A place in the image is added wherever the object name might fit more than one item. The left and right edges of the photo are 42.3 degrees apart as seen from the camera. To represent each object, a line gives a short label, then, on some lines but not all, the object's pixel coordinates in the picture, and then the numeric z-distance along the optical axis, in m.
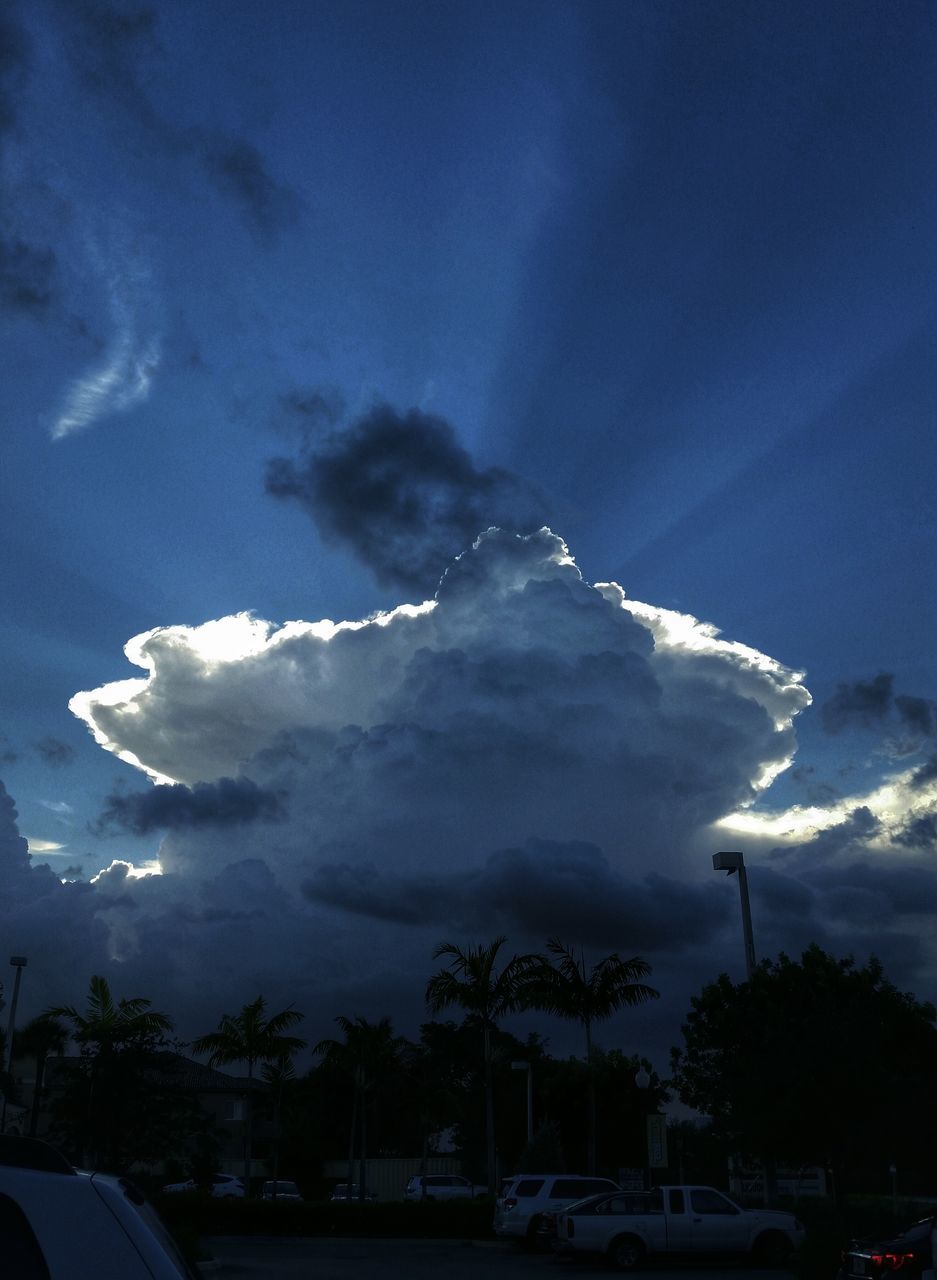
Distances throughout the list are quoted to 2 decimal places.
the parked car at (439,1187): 50.88
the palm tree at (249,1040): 47.44
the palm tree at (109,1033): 28.97
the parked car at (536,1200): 28.95
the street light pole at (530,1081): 40.38
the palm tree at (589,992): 42.28
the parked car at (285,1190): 54.16
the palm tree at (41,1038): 63.19
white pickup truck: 24.08
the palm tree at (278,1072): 48.38
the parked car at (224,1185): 53.42
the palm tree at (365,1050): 54.88
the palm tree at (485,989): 43.38
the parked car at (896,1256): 13.41
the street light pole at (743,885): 25.64
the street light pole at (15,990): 39.38
